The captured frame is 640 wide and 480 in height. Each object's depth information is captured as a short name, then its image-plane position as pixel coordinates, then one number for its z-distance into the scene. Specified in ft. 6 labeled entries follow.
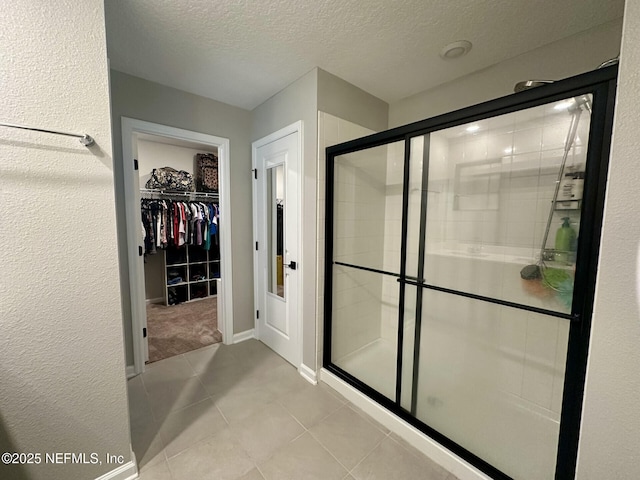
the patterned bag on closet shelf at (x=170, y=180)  11.81
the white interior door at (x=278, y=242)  7.26
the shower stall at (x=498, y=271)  3.35
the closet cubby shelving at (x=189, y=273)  12.56
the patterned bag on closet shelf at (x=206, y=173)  12.98
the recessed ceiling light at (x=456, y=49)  5.25
